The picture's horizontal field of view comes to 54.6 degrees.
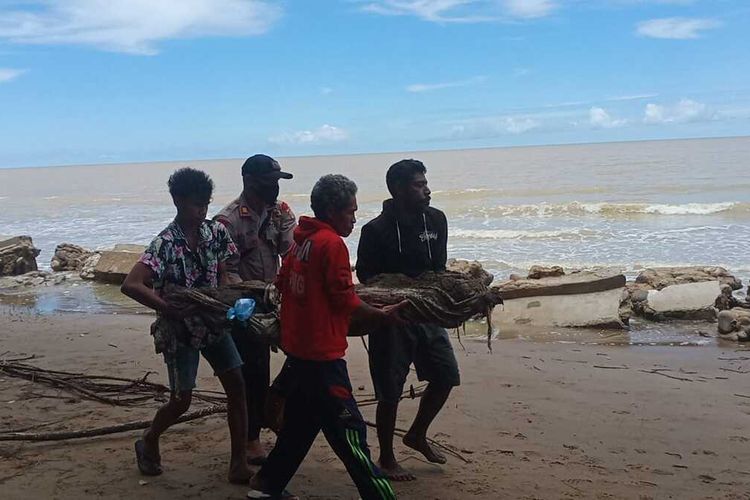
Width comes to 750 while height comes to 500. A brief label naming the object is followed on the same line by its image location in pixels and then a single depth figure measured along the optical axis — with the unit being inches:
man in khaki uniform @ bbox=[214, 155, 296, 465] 160.4
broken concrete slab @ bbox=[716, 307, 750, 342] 339.3
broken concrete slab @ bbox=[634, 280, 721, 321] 382.3
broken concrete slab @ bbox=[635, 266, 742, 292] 471.8
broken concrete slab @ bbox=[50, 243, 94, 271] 623.8
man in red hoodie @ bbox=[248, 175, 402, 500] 128.9
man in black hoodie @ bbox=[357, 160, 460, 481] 159.3
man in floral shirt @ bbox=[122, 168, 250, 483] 143.2
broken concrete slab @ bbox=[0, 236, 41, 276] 589.3
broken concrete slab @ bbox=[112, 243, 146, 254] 549.2
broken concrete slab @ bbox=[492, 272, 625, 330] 370.3
